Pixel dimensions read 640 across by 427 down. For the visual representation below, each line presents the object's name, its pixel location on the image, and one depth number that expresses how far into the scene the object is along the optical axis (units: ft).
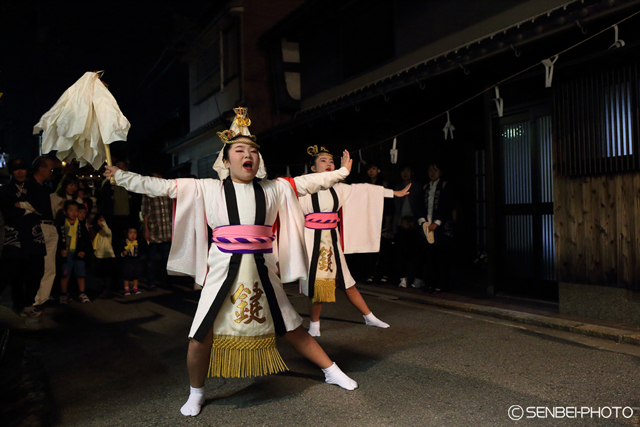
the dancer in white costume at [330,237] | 17.94
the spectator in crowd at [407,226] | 28.66
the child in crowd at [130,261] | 29.79
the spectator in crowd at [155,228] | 30.86
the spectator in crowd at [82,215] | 27.94
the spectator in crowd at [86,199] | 30.55
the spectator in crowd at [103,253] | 29.22
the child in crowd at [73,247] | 26.84
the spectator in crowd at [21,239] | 20.42
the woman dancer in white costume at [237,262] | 11.09
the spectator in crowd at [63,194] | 27.71
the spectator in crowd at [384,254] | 31.17
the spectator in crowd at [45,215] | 22.13
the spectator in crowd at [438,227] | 26.32
